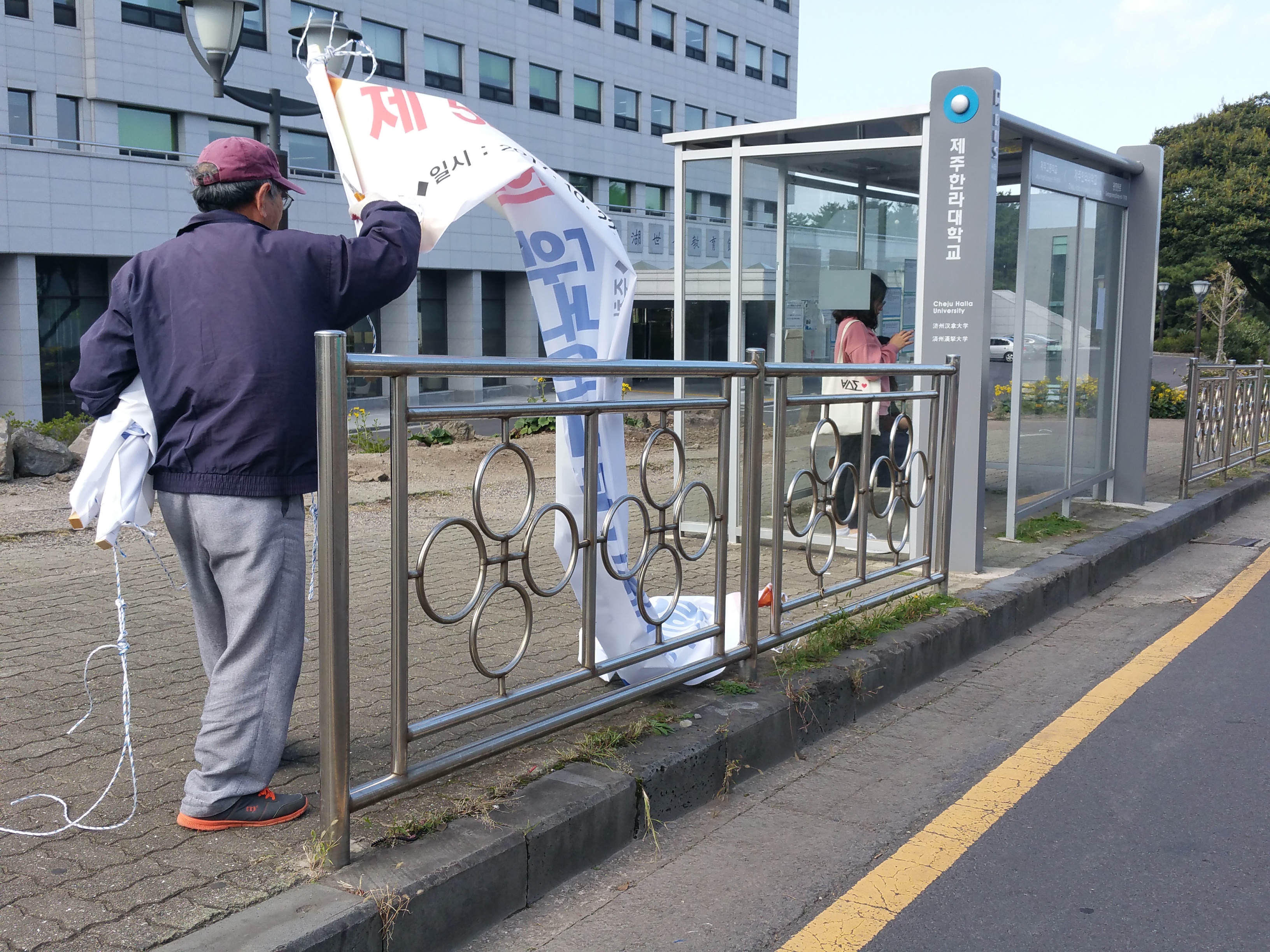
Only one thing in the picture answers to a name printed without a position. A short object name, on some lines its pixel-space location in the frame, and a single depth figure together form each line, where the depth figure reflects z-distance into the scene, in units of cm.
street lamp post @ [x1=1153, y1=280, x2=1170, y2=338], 5266
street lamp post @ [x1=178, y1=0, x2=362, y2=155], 1009
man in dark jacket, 292
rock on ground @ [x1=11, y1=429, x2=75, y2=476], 1054
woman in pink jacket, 751
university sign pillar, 643
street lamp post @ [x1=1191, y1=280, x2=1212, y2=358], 3725
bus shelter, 659
